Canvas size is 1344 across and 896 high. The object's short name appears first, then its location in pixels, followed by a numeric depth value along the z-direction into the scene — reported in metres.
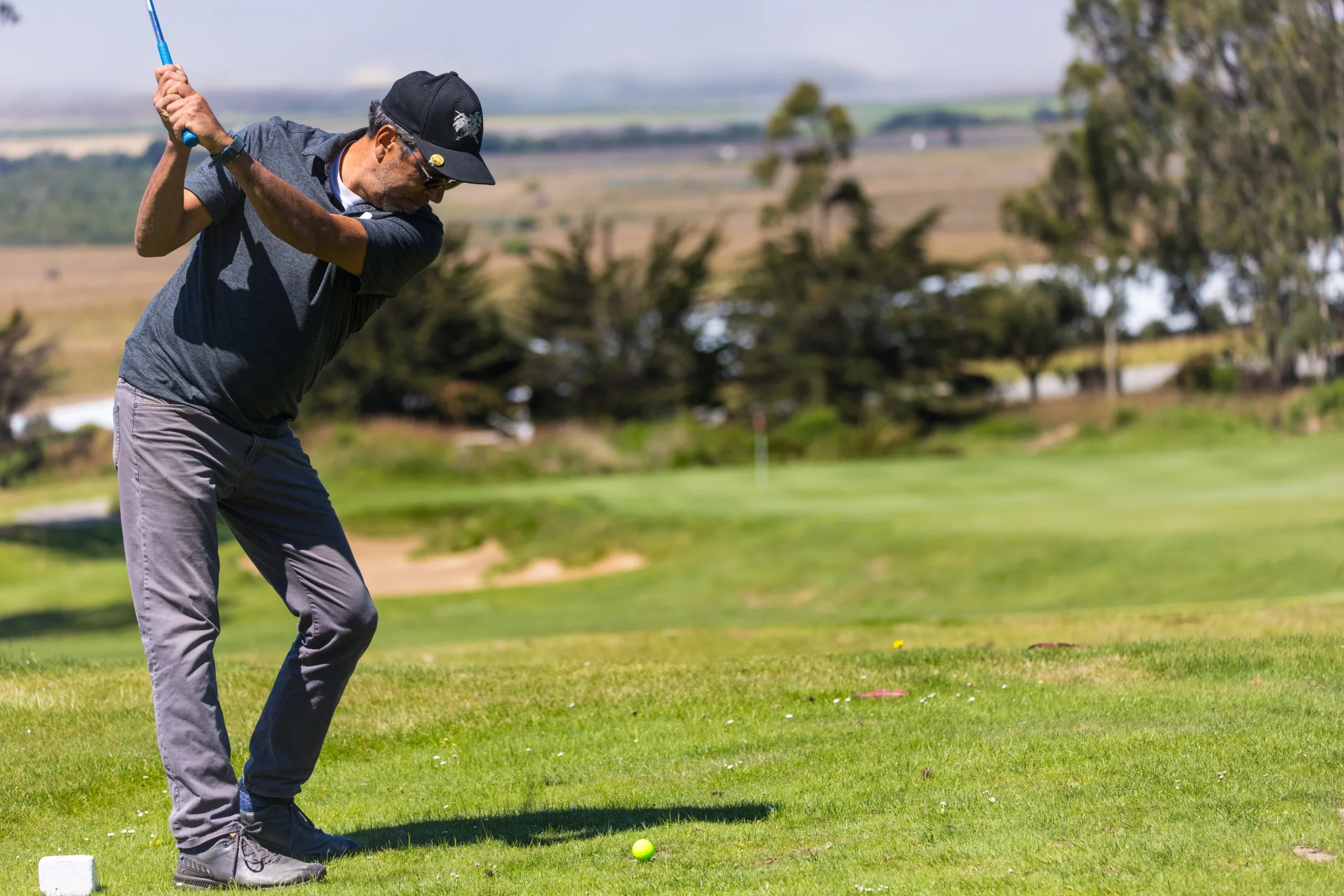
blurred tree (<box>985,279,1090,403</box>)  57.38
